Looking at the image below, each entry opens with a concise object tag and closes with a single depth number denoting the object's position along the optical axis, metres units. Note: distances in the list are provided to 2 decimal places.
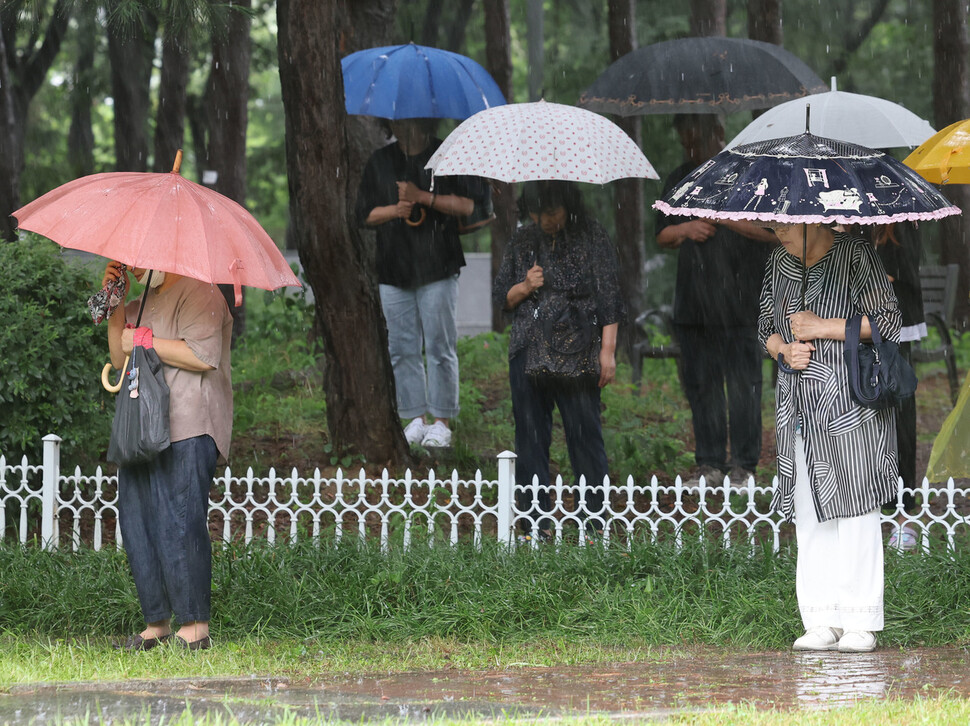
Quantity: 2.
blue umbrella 17.50
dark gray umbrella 16.30
